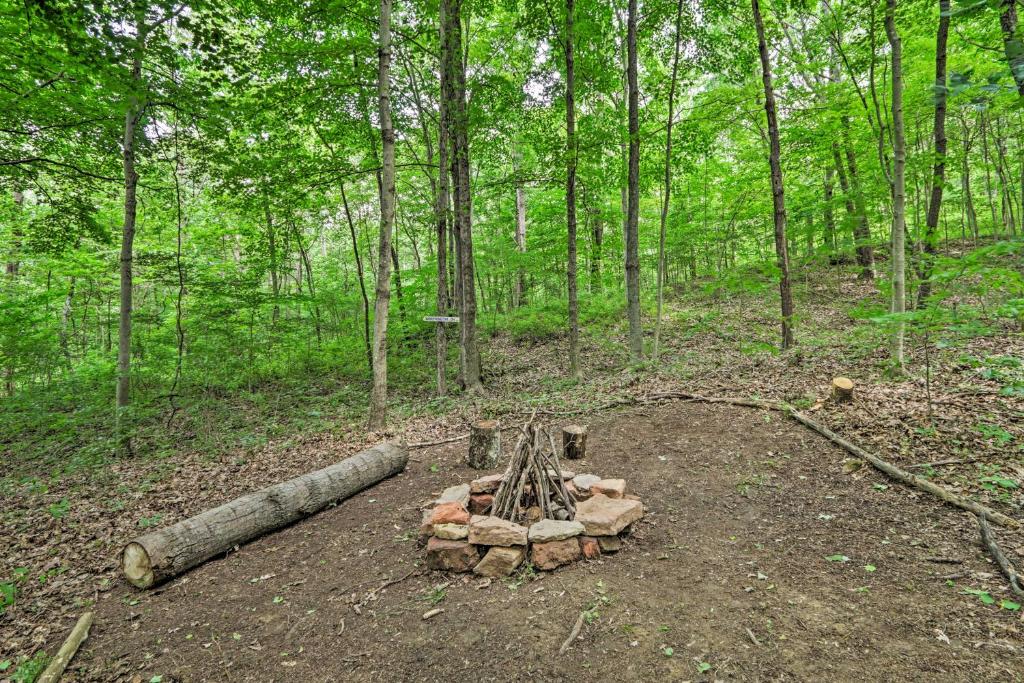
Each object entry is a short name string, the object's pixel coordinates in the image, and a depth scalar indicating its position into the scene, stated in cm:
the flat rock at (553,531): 390
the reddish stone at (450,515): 428
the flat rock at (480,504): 469
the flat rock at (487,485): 498
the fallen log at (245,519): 408
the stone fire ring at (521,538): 385
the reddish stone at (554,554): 380
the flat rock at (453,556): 396
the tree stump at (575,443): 627
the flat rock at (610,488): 462
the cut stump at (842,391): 638
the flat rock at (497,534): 392
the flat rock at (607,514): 401
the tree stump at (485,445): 624
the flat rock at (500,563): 381
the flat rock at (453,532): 409
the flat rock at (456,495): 476
